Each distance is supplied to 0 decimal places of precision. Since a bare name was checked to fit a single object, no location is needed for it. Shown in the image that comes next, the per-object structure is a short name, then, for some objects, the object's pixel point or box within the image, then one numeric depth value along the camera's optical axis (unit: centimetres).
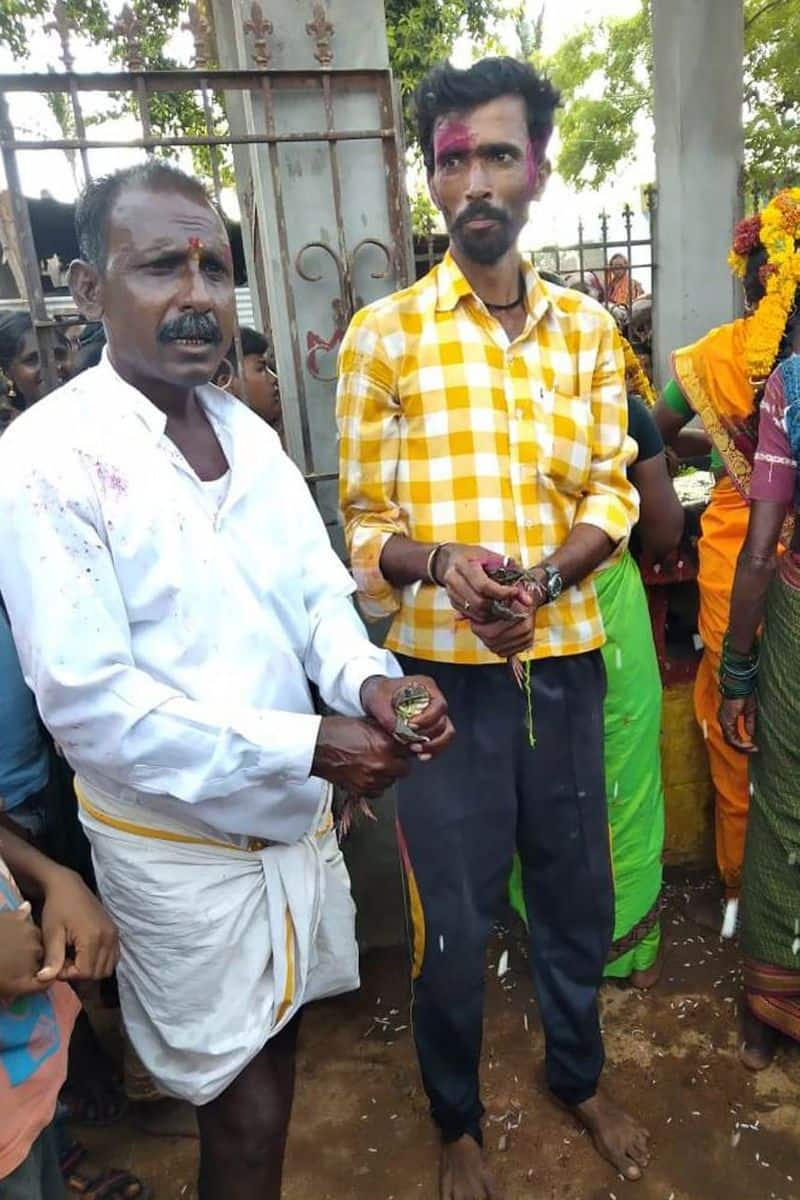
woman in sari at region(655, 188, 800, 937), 265
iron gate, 234
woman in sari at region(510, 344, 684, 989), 261
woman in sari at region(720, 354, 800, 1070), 222
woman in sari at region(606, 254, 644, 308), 770
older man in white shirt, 134
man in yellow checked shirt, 200
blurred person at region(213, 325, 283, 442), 312
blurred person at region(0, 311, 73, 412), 347
